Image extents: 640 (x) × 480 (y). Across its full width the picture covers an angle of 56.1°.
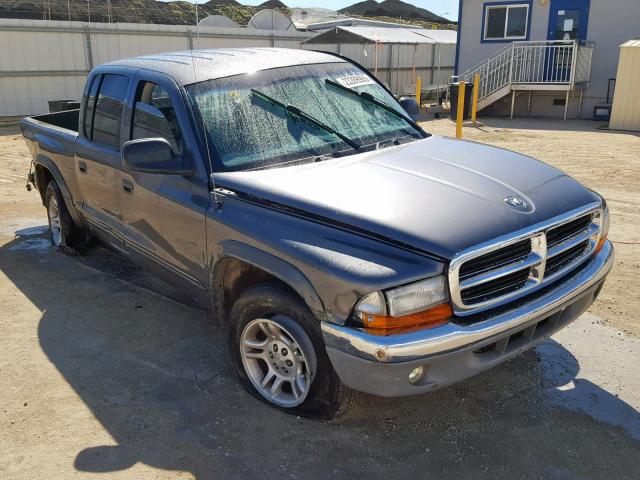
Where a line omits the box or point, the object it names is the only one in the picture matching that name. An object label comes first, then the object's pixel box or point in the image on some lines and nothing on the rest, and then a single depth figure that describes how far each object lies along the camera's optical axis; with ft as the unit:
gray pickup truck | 8.86
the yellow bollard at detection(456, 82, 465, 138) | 40.43
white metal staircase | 56.95
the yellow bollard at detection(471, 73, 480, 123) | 54.80
